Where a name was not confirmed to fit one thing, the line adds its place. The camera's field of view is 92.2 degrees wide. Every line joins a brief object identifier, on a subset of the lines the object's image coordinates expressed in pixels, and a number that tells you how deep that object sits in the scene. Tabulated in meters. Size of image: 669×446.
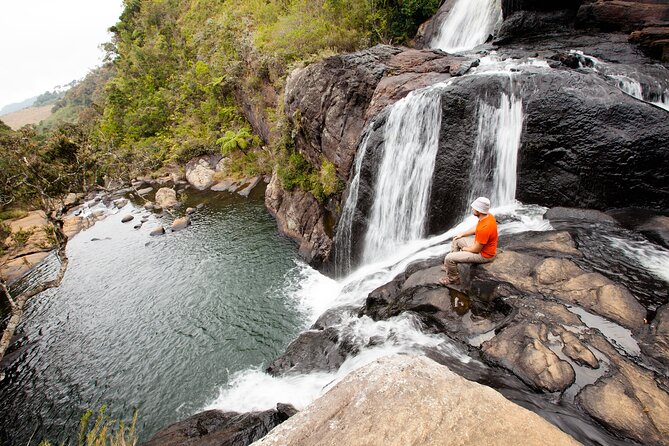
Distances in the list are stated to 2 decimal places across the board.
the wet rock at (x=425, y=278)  6.77
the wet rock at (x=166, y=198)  22.57
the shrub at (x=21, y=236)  12.59
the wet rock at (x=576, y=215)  7.15
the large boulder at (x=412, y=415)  2.96
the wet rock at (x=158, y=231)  18.86
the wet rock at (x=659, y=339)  4.22
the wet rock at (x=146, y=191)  26.50
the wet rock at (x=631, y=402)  3.50
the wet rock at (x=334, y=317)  8.07
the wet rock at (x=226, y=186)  22.97
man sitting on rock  5.80
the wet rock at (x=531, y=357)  4.22
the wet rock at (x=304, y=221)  13.54
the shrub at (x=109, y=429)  7.58
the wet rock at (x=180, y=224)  19.00
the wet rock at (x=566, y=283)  4.92
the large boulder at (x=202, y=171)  24.83
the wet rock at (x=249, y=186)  21.72
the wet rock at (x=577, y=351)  4.29
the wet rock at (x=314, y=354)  6.82
